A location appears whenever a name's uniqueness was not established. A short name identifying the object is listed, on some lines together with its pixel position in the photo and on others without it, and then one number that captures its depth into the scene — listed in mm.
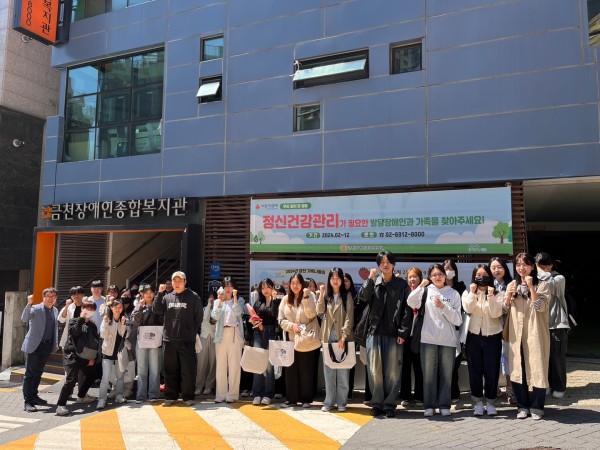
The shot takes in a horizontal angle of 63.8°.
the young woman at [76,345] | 7496
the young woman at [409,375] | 6738
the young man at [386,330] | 6195
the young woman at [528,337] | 5660
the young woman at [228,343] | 7410
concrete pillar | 12883
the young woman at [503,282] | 6238
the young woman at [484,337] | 5945
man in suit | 7707
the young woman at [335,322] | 6562
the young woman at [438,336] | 6031
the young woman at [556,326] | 6375
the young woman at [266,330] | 7219
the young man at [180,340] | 7258
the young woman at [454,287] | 6812
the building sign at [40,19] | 13281
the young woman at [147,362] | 7570
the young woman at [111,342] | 7504
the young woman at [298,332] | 6770
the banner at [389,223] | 8906
